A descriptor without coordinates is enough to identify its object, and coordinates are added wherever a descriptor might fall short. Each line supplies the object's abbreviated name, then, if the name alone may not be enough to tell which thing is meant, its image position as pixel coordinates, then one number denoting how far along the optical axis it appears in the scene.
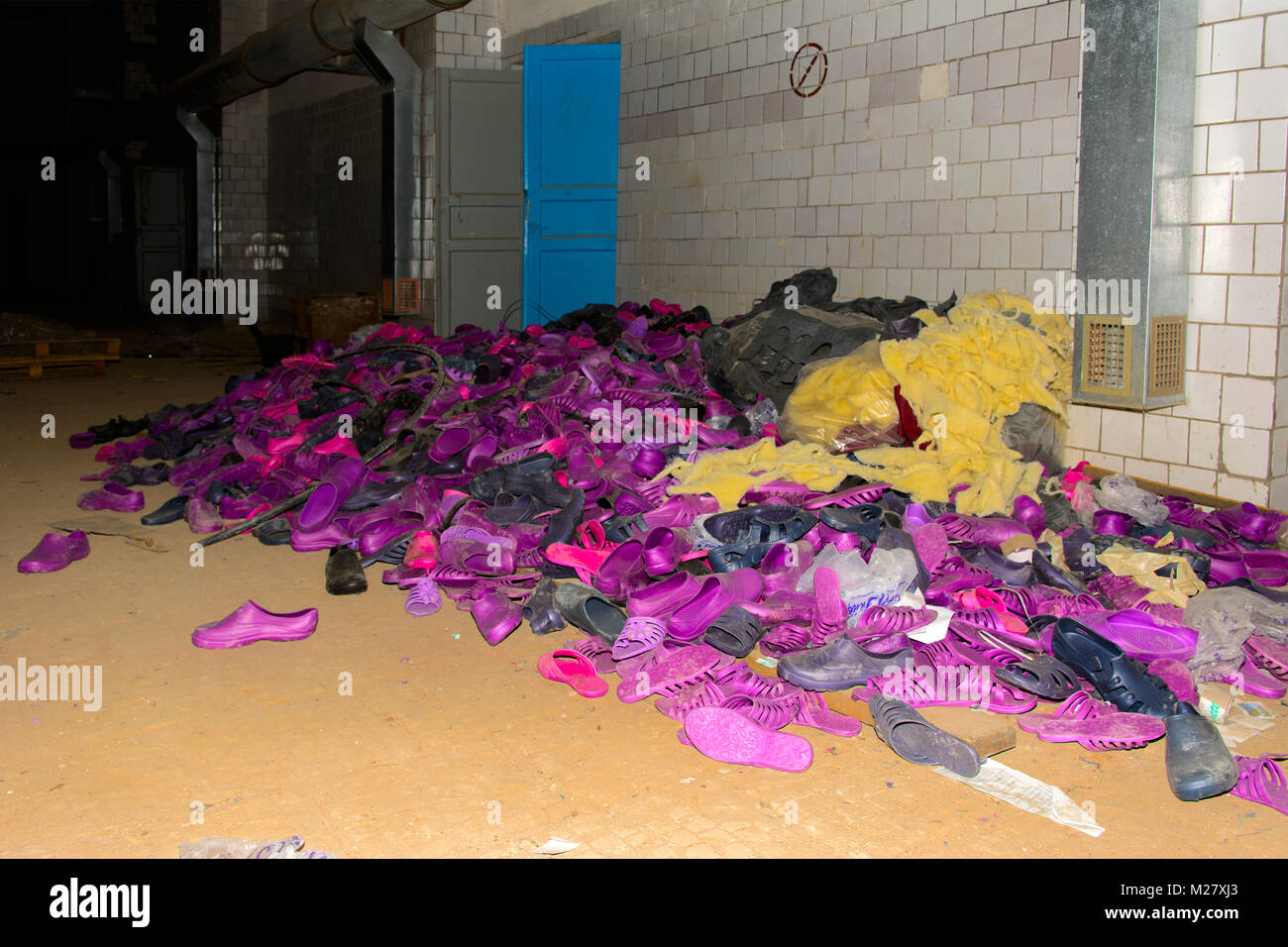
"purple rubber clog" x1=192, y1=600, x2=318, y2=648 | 3.14
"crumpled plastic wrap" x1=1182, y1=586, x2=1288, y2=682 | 2.88
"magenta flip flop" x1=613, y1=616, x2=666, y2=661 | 2.92
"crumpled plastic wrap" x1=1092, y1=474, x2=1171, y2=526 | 4.08
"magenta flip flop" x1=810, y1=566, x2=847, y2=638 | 3.02
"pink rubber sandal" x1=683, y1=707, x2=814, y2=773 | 2.38
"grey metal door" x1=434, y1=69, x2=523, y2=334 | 9.07
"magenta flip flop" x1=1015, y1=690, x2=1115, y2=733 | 2.64
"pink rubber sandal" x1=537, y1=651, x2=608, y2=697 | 2.80
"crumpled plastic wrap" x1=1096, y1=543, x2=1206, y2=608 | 3.31
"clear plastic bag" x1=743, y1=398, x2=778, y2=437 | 4.78
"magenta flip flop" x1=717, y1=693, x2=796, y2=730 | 2.58
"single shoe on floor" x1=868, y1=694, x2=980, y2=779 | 2.33
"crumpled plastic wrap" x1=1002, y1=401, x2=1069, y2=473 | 4.39
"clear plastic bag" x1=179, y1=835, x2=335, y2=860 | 1.98
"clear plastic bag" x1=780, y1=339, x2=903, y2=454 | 4.24
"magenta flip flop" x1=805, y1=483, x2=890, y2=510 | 3.76
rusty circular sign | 6.45
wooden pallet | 9.81
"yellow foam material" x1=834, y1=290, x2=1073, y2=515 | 3.94
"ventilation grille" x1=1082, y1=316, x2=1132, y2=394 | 4.61
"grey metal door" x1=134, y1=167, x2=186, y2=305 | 17.39
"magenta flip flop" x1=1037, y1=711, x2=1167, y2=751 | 2.48
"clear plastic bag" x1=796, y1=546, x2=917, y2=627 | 3.12
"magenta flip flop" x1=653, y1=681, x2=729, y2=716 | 2.65
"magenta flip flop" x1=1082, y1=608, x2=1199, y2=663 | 2.92
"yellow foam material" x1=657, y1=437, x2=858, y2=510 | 3.93
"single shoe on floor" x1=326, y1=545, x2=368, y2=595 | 3.68
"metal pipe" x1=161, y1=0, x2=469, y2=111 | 8.60
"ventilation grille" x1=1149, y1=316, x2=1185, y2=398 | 4.55
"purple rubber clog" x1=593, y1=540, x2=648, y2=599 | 3.36
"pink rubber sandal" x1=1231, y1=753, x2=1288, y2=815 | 2.23
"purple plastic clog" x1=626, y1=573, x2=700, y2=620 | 3.09
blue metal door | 8.48
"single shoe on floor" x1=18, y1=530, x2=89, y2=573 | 3.92
